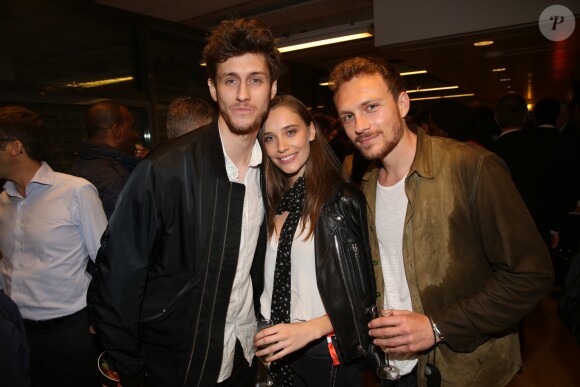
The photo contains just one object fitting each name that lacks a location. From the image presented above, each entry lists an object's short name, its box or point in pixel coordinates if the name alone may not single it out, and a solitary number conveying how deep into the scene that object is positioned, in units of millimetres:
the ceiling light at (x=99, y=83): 5020
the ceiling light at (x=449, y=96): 15670
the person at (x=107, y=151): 2814
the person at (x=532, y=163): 3684
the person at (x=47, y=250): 2229
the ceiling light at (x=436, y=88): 12689
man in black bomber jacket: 1396
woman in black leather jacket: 1711
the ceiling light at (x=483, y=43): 3931
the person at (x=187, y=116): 2986
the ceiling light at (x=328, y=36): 5273
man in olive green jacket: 1304
